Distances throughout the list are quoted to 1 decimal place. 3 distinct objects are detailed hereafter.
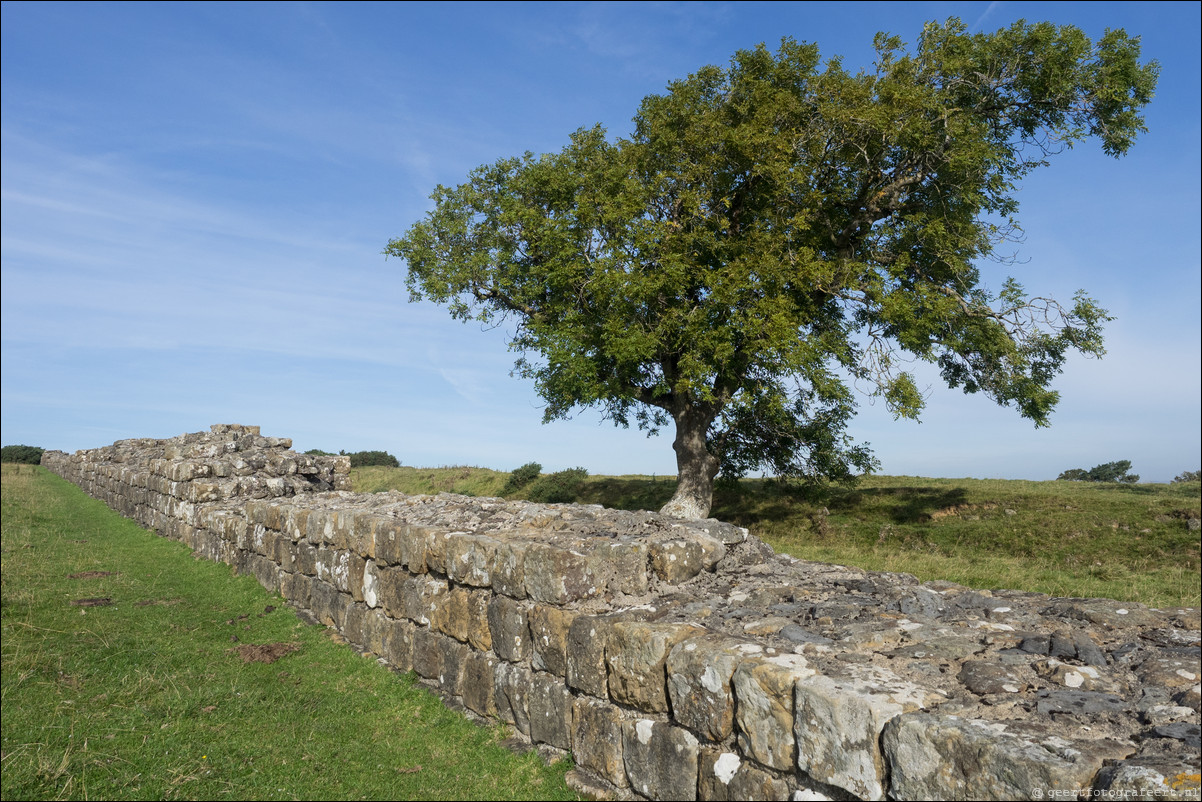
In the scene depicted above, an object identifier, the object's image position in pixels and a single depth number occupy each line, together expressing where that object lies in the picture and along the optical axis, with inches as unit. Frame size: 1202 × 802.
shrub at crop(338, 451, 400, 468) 1963.6
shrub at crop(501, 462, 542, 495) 1183.6
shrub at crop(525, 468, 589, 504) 1069.6
